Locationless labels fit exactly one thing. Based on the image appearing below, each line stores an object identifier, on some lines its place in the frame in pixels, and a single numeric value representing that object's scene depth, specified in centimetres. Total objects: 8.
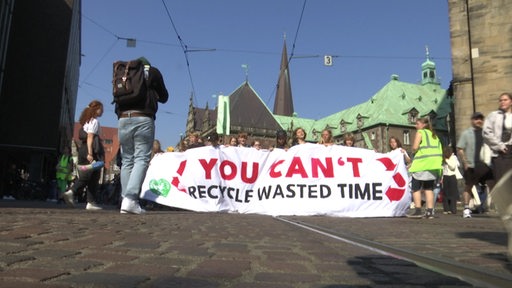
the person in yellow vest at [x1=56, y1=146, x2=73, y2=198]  1445
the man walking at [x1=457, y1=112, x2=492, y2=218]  747
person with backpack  659
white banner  959
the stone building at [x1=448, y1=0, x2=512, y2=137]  1775
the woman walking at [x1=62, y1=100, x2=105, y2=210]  802
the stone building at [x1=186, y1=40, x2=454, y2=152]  7056
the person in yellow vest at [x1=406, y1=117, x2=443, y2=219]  883
